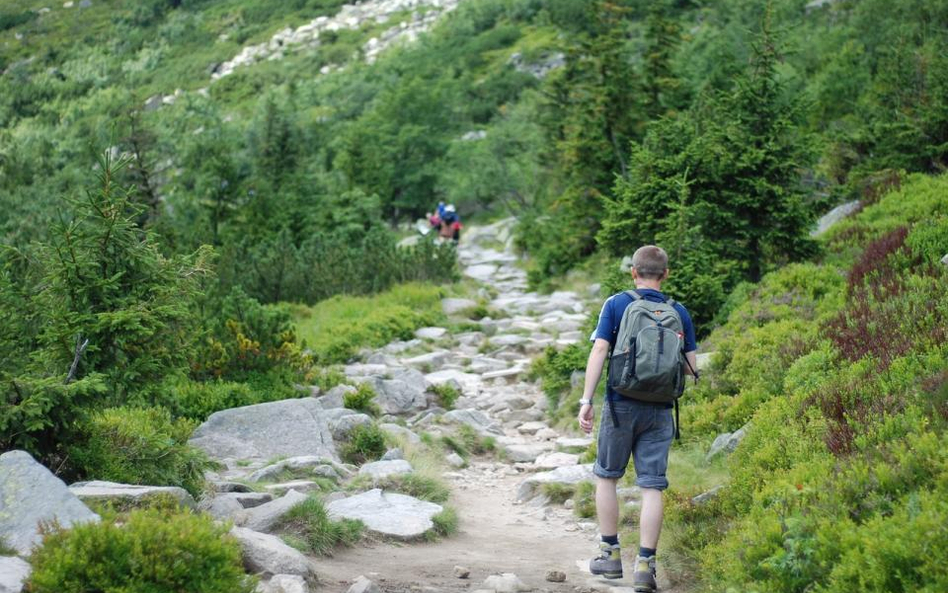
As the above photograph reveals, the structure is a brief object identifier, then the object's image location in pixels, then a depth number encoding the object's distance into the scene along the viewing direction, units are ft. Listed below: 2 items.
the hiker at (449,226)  92.27
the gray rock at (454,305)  60.49
